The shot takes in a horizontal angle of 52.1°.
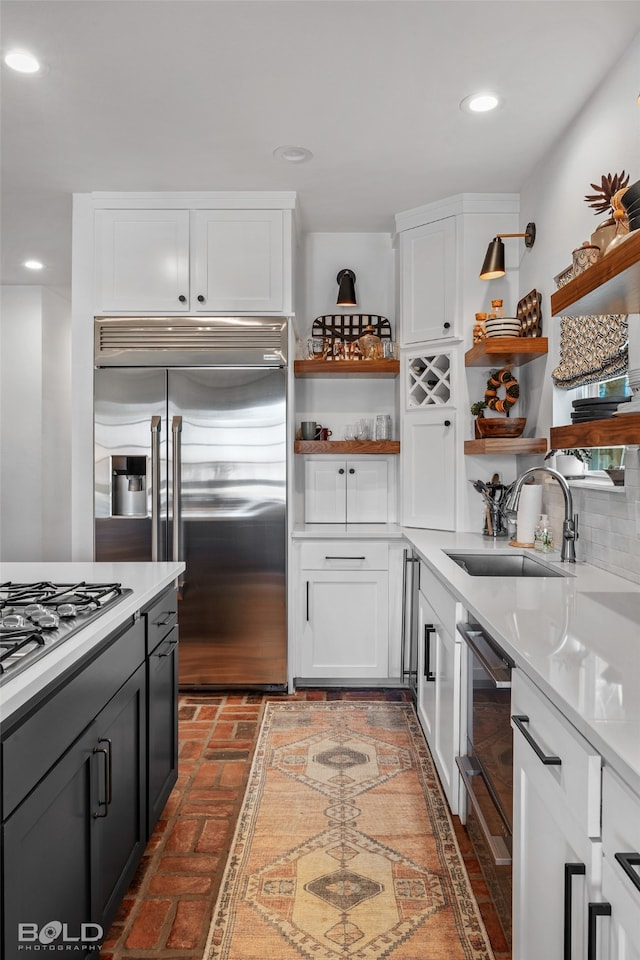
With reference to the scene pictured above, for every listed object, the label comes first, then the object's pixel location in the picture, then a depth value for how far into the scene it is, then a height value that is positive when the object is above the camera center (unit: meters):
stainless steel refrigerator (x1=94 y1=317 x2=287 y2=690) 3.52 -0.02
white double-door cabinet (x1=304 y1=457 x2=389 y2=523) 4.18 -0.13
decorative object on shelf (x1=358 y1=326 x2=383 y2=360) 3.97 +0.75
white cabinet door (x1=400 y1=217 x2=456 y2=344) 3.65 +1.08
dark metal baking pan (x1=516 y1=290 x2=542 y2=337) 3.23 +0.80
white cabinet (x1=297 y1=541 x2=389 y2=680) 3.63 -0.79
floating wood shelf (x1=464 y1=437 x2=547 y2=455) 3.18 +0.13
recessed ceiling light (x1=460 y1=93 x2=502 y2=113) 2.61 +1.49
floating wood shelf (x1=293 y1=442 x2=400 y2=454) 3.95 +0.15
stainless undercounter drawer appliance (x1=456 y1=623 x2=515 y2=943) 1.56 -0.78
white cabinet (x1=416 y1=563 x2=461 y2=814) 2.17 -0.78
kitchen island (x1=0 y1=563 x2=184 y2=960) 1.13 -0.66
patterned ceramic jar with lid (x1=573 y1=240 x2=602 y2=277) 1.88 +0.64
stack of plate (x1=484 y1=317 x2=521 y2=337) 3.23 +0.71
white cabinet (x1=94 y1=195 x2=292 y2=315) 3.57 +1.16
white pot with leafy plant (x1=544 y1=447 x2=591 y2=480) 2.76 +0.04
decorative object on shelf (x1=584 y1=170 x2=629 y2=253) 2.31 +1.01
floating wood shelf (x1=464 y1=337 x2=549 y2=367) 3.12 +0.59
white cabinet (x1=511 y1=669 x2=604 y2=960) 1.01 -0.64
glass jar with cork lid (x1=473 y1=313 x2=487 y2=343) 3.45 +0.75
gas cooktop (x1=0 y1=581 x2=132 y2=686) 1.29 -0.36
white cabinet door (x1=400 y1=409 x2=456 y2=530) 3.69 +0.01
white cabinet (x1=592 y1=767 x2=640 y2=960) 0.87 -0.56
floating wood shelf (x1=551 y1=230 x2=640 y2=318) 1.45 +0.47
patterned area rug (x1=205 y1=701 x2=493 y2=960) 1.72 -1.24
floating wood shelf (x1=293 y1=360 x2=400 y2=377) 3.87 +0.61
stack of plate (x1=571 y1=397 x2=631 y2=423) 1.98 +0.20
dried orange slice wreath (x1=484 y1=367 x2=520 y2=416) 3.49 +0.43
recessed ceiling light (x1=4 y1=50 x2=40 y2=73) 2.36 +1.49
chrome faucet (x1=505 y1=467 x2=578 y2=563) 2.54 -0.20
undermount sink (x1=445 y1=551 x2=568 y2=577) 2.88 -0.42
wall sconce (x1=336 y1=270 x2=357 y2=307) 4.03 +1.11
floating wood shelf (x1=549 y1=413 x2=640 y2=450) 1.57 +0.10
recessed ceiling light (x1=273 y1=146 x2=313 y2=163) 3.07 +1.50
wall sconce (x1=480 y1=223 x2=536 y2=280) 3.23 +1.04
